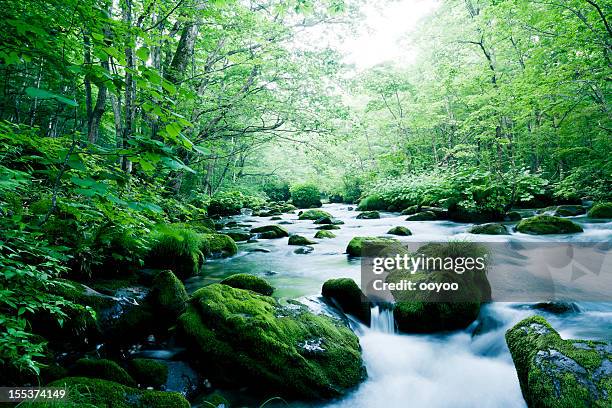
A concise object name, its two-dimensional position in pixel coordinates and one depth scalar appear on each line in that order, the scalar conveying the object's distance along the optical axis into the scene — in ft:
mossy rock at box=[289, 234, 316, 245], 30.01
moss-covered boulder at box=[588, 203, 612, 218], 32.01
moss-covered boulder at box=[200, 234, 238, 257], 24.91
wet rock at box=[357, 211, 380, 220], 49.60
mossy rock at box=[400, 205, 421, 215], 48.61
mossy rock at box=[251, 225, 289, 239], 34.33
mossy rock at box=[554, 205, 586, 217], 35.63
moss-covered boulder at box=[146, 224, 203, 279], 18.28
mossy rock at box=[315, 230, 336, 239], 33.78
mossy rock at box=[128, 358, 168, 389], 9.77
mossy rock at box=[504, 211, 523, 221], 36.09
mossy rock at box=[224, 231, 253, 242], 32.95
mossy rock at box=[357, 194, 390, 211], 61.89
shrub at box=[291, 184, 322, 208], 84.85
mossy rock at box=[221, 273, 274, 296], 15.69
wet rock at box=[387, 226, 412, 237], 32.96
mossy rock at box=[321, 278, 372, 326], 15.18
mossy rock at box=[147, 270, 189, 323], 12.98
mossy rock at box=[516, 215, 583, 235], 28.32
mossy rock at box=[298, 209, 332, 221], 51.99
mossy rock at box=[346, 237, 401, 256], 23.68
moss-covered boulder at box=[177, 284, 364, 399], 10.21
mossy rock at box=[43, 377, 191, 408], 7.45
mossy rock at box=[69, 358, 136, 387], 8.96
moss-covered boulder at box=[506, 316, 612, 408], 7.57
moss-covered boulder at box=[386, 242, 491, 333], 14.03
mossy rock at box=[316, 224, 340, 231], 40.05
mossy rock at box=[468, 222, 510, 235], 29.32
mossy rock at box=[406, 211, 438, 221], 41.24
